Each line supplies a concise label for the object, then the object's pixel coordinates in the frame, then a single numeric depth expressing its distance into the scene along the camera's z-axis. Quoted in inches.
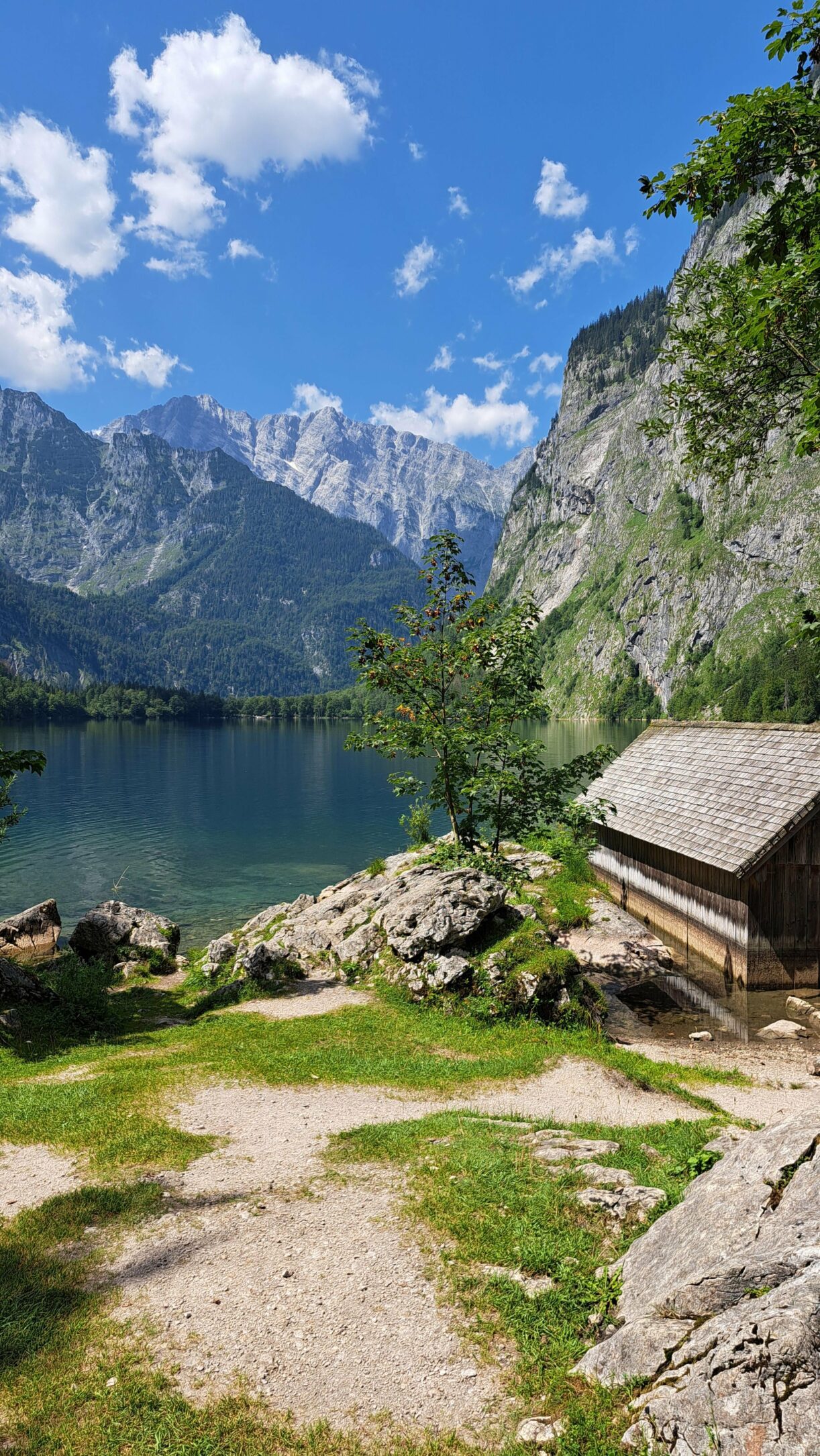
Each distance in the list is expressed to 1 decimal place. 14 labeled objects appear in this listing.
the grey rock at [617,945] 943.7
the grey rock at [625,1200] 325.1
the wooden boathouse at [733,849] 836.0
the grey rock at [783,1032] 732.7
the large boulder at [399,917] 762.2
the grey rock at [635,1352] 204.4
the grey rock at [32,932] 1244.5
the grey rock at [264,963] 882.1
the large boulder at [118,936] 1165.1
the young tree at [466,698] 816.3
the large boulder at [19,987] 778.2
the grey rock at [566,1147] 395.2
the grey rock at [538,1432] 208.1
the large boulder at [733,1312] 158.4
